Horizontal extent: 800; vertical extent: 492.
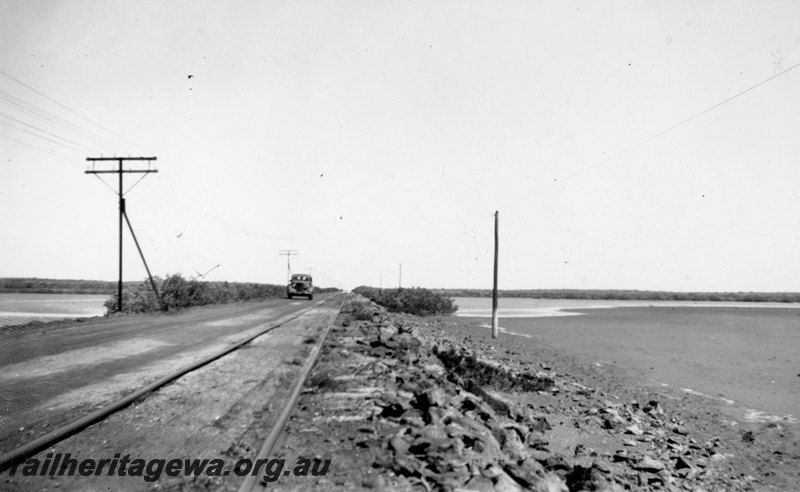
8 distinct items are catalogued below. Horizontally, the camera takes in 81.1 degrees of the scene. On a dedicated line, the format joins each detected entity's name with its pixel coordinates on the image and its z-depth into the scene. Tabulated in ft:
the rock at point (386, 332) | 48.66
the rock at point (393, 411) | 20.65
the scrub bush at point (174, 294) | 100.73
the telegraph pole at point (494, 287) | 78.26
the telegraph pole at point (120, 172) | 91.30
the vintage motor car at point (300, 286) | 184.34
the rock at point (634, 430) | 27.68
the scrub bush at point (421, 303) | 153.58
